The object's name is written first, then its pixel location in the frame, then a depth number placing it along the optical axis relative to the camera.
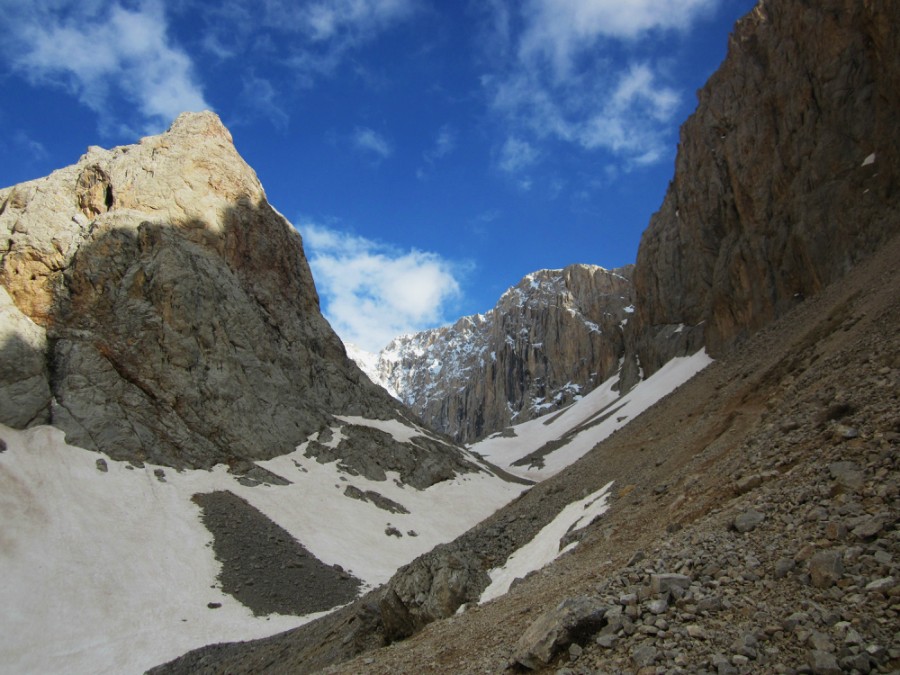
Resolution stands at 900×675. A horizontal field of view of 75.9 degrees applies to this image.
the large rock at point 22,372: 39.38
